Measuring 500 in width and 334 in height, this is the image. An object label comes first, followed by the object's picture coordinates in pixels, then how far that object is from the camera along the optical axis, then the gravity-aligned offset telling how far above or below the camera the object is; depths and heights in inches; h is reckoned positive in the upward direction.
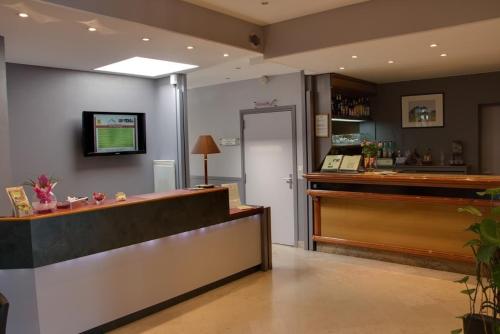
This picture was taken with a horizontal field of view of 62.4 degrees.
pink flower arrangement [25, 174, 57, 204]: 125.7 -11.2
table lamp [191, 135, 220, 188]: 187.0 +1.2
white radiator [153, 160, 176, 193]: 239.3 -14.7
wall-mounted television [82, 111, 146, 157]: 211.0 +10.0
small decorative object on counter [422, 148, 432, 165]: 273.0 -10.2
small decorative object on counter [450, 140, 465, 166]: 258.8 -7.0
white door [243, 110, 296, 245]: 247.1 -12.0
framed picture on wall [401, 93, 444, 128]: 268.1 +21.3
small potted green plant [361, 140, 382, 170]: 226.2 -5.3
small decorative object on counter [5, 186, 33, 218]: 119.8 -14.3
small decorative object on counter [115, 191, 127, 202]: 147.9 -16.7
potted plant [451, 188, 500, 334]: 73.1 -24.0
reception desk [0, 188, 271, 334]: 119.8 -37.1
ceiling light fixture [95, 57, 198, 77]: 203.5 +43.4
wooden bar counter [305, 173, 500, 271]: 184.4 -35.2
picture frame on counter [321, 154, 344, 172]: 223.1 -9.7
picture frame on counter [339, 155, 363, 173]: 217.9 -10.2
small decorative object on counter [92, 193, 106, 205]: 141.6 -15.9
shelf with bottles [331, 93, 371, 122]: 248.2 +23.3
